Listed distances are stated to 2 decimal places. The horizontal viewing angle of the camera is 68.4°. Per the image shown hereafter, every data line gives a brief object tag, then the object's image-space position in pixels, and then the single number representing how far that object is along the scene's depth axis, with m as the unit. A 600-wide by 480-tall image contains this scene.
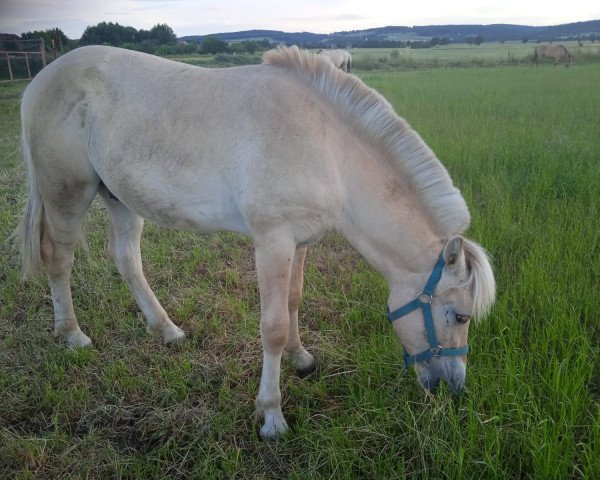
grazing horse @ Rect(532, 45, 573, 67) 28.34
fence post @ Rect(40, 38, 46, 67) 16.46
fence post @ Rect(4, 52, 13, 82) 15.50
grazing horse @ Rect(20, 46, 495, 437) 2.29
